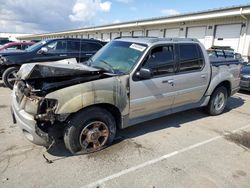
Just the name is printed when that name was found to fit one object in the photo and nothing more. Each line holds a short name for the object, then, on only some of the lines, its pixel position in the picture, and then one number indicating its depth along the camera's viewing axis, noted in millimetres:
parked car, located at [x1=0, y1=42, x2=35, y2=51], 13232
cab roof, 4369
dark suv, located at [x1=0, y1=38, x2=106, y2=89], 8041
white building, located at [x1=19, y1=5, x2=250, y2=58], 15902
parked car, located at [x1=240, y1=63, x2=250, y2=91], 8836
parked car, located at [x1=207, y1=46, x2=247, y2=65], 10708
